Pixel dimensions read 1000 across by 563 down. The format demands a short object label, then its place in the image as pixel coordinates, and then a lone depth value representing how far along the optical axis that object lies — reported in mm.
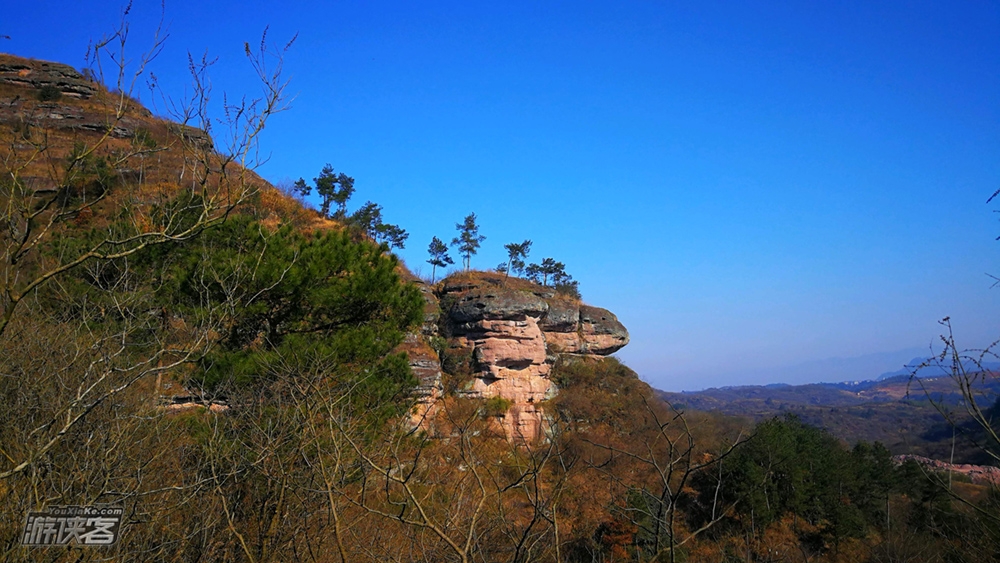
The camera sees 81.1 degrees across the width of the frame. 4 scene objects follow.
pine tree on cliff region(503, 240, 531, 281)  37531
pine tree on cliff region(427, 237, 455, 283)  36219
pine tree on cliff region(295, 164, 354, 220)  31125
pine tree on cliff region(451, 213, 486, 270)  36750
